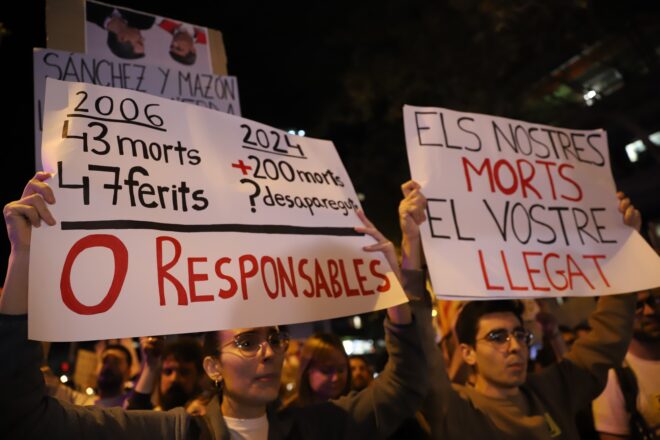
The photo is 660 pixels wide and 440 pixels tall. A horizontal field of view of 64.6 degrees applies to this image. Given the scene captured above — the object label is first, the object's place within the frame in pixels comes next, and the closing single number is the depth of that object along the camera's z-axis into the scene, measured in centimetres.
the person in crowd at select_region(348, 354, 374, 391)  390
